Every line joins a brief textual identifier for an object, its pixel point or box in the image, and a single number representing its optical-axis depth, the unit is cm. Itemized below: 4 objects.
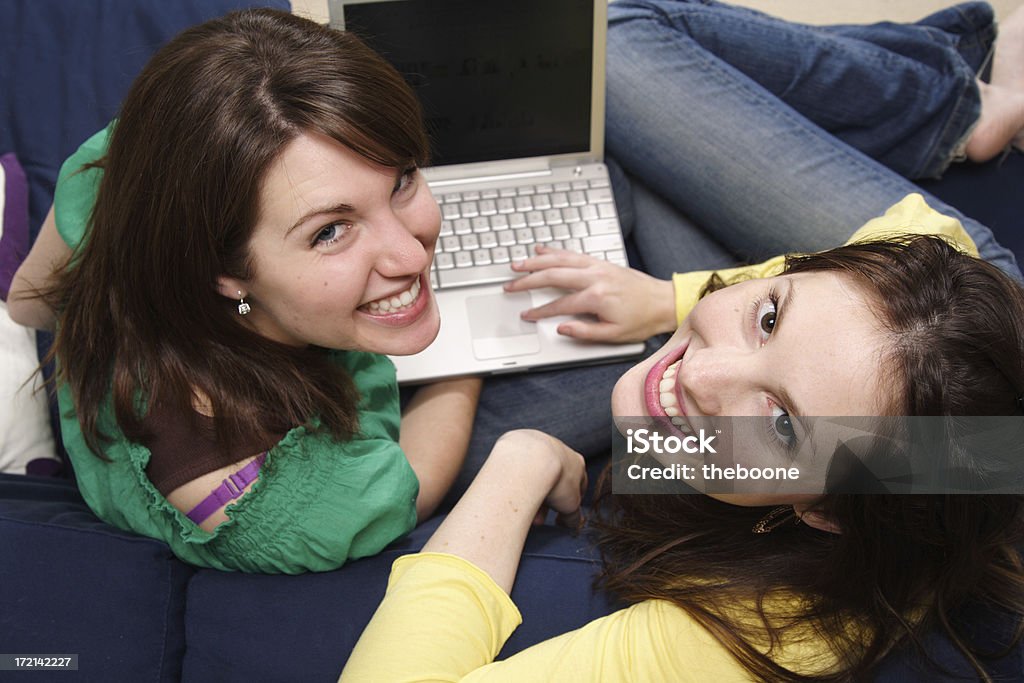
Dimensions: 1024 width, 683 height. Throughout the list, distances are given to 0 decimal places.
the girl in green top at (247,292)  88
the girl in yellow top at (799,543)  79
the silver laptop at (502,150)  125
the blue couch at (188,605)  92
